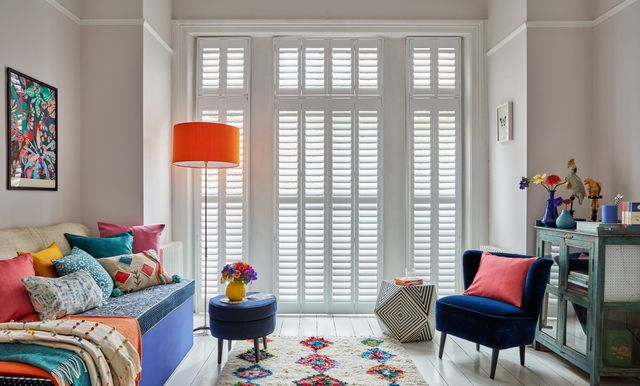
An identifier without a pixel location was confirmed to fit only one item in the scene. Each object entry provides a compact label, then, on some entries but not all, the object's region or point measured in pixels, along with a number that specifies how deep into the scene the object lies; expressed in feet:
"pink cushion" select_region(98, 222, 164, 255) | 10.25
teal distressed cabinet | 8.07
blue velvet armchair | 8.61
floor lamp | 10.70
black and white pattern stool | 10.80
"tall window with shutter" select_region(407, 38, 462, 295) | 13.26
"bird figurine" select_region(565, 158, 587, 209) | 9.91
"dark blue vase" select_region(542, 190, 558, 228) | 10.05
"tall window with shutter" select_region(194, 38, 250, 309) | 13.23
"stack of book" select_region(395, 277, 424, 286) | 10.96
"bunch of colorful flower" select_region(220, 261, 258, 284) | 9.27
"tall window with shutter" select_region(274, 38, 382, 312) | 13.24
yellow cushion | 7.75
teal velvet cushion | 9.27
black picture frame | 8.58
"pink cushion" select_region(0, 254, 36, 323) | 6.63
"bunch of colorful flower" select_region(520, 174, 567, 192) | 9.98
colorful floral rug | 8.47
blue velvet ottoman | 8.87
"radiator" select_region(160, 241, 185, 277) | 11.54
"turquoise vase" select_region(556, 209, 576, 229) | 9.45
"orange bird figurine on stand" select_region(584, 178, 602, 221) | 9.91
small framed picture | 11.71
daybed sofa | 7.54
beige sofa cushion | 7.90
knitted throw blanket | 5.54
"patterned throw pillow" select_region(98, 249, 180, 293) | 8.81
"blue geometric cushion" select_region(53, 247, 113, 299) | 7.95
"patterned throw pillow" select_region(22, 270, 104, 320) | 6.88
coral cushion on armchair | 9.15
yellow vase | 9.29
